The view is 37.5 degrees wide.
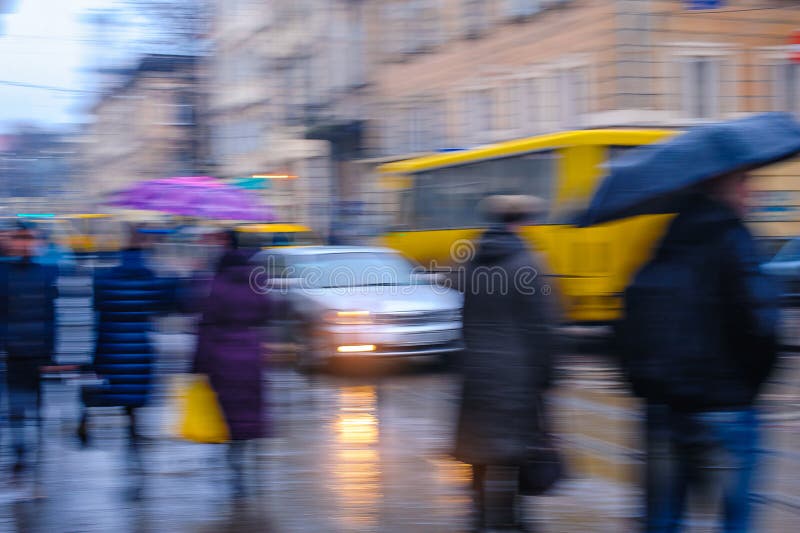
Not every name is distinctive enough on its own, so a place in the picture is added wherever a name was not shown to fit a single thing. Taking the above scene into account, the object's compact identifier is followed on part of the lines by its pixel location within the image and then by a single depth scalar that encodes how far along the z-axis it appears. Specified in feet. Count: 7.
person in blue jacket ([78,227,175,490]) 23.80
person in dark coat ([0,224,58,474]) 24.35
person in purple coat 22.81
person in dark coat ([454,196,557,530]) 18.10
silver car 42.06
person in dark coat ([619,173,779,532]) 14.11
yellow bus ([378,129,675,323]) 52.31
